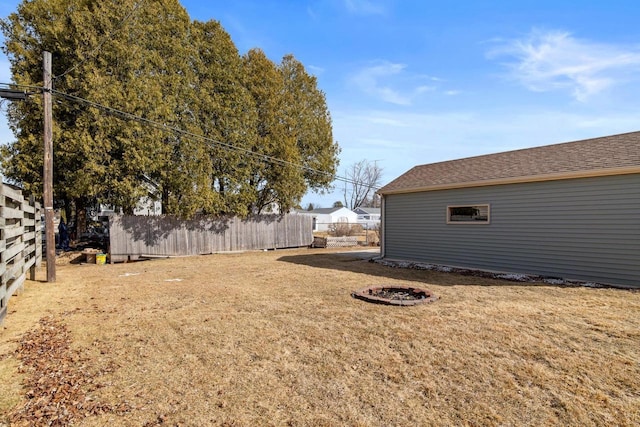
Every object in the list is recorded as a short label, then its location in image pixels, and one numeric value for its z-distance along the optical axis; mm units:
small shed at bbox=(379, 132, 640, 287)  7277
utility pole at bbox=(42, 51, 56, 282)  7789
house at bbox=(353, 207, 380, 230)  46594
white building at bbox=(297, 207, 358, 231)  42594
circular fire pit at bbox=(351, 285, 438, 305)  5692
